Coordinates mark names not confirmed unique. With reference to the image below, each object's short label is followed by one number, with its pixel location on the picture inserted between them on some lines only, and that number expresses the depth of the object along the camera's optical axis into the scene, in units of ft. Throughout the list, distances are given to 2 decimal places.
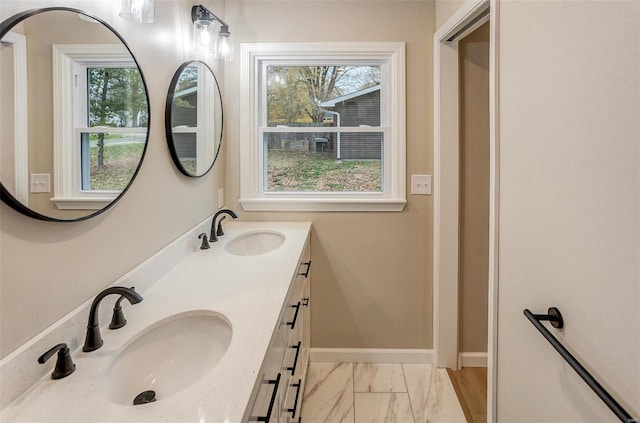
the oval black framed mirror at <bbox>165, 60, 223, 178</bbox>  5.42
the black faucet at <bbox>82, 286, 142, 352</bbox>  3.14
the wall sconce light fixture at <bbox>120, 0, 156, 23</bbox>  3.74
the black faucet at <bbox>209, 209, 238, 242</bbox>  6.54
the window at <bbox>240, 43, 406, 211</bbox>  7.82
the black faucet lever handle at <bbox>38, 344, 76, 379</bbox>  2.80
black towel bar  2.50
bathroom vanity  2.51
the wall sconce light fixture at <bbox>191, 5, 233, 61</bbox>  6.03
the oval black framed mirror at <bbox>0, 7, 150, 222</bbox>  2.61
